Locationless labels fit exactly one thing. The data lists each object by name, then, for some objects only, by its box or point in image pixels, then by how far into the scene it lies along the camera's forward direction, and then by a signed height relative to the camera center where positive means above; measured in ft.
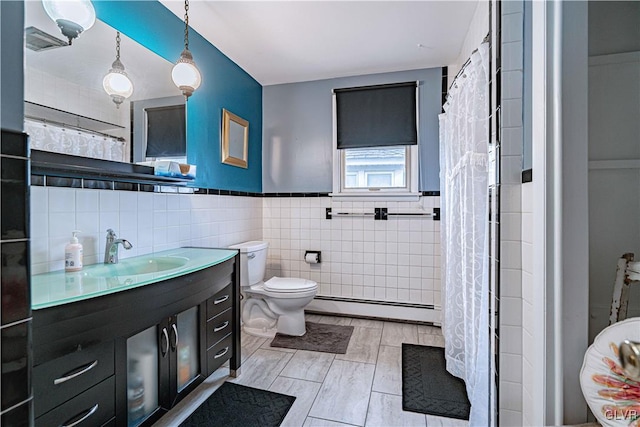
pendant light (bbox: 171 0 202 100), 5.82 +2.74
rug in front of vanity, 4.89 -3.43
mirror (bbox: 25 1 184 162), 4.09 +1.93
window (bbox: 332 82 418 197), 9.11 +2.24
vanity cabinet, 3.01 -1.80
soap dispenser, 4.25 -0.62
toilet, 7.78 -2.27
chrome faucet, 4.86 -0.57
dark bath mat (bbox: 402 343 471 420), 5.27 -3.46
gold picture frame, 8.14 +2.12
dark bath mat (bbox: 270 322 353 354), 7.53 -3.40
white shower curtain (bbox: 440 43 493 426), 4.58 -0.44
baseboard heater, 8.98 -3.05
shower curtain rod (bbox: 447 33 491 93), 4.16 +2.61
